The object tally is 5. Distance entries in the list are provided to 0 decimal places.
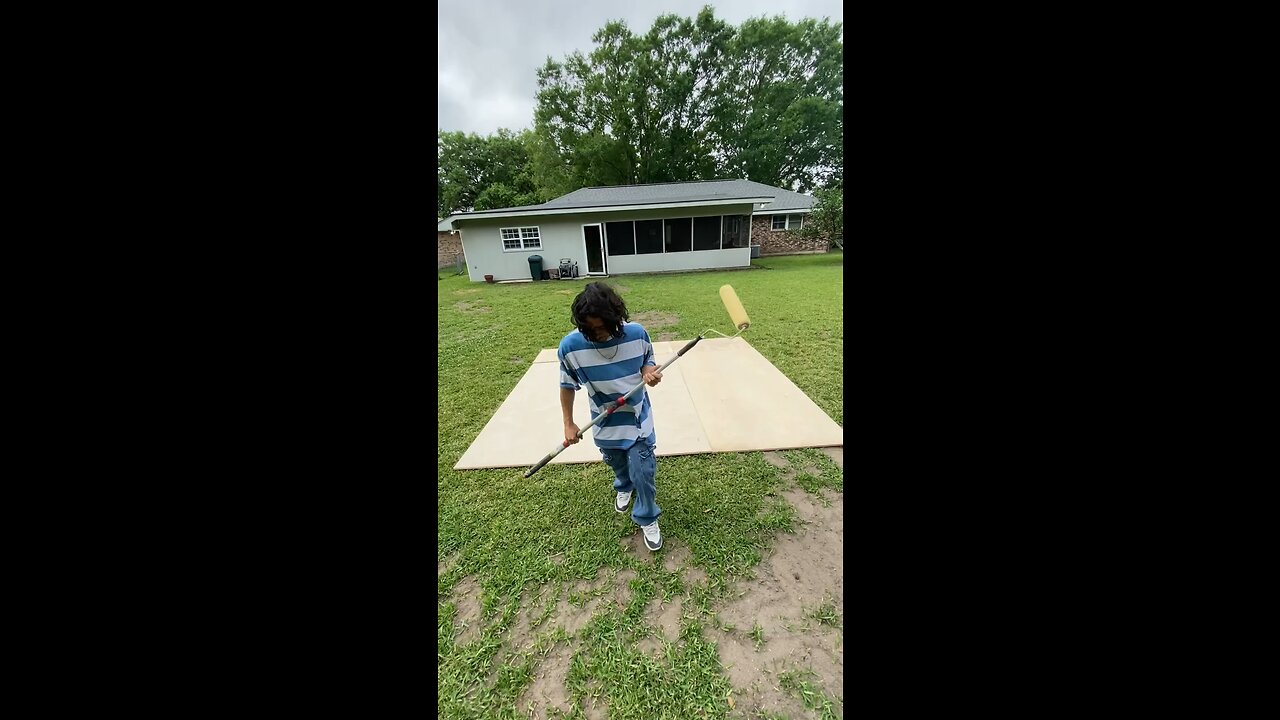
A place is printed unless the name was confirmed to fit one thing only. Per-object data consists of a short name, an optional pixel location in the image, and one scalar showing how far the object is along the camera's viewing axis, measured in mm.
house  14466
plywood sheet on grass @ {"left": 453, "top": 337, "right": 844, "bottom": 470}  3418
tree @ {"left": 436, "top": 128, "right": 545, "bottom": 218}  32375
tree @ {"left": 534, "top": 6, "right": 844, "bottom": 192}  27062
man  1948
